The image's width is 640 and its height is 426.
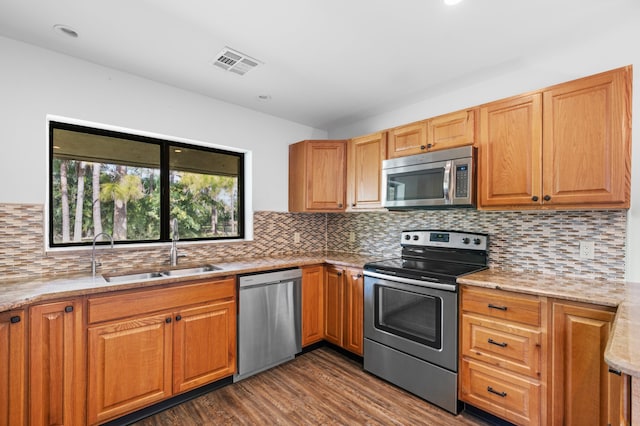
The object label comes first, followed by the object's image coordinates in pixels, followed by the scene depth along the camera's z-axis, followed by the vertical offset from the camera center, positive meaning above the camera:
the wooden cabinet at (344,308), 2.84 -0.94
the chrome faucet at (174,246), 2.62 -0.29
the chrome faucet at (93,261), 2.19 -0.36
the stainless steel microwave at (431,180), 2.29 +0.29
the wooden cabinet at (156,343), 1.89 -0.93
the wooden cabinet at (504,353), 1.81 -0.91
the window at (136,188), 2.32 +0.23
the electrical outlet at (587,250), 2.05 -0.24
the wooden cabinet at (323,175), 3.33 +0.43
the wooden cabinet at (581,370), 1.57 -0.86
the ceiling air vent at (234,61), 2.15 +1.15
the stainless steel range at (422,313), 2.17 -0.79
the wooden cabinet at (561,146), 1.76 +0.45
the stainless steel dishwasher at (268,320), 2.55 -0.97
